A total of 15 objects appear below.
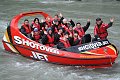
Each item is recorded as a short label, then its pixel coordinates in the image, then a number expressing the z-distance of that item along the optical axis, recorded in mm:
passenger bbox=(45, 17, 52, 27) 12645
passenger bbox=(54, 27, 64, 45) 10935
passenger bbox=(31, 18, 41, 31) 12423
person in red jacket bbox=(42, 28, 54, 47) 10693
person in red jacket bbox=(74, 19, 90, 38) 11141
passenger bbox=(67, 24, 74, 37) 11055
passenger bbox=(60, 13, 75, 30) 11680
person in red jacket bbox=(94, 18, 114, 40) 11141
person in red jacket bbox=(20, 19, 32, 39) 12094
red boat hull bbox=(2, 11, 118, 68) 9586
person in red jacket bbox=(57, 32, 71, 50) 10227
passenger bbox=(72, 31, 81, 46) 10312
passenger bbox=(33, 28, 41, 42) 11272
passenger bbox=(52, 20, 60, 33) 11637
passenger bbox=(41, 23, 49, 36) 11062
